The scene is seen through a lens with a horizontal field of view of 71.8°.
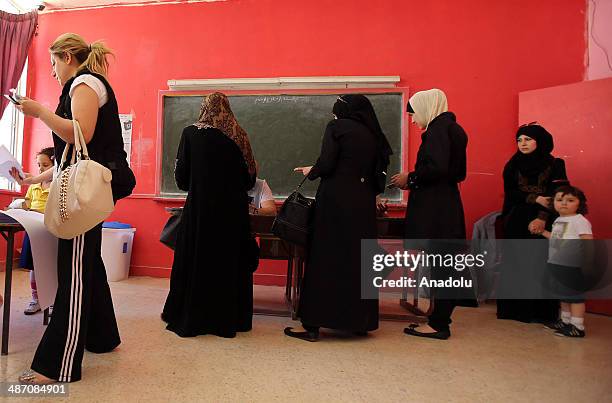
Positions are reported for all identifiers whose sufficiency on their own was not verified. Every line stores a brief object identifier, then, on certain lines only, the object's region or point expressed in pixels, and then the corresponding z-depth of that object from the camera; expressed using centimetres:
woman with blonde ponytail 159
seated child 251
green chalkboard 422
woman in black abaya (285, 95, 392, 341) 232
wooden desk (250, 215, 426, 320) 284
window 470
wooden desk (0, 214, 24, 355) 190
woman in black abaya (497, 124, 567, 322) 306
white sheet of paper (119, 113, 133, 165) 454
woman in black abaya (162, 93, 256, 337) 238
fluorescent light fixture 409
